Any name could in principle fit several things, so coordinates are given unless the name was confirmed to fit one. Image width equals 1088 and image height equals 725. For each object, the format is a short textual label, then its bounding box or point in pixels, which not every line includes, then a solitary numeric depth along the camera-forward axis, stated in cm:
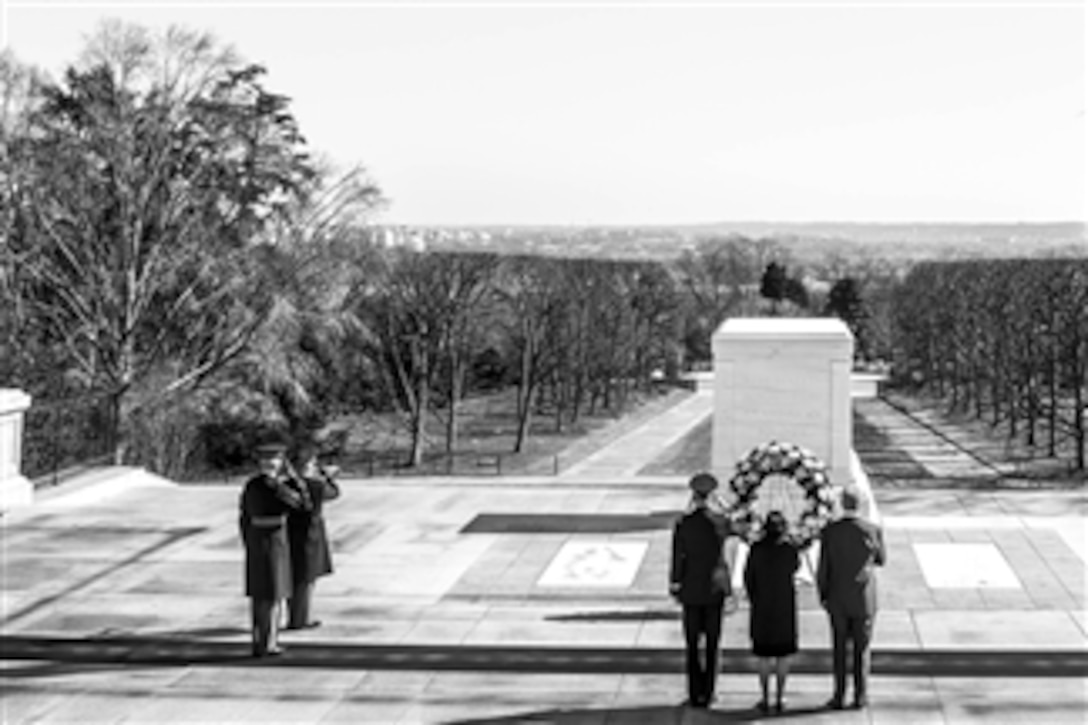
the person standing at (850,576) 806
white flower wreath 877
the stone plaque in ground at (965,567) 1162
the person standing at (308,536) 968
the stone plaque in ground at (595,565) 1190
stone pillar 1577
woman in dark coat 803
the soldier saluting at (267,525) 930
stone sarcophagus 1278
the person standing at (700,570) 814
